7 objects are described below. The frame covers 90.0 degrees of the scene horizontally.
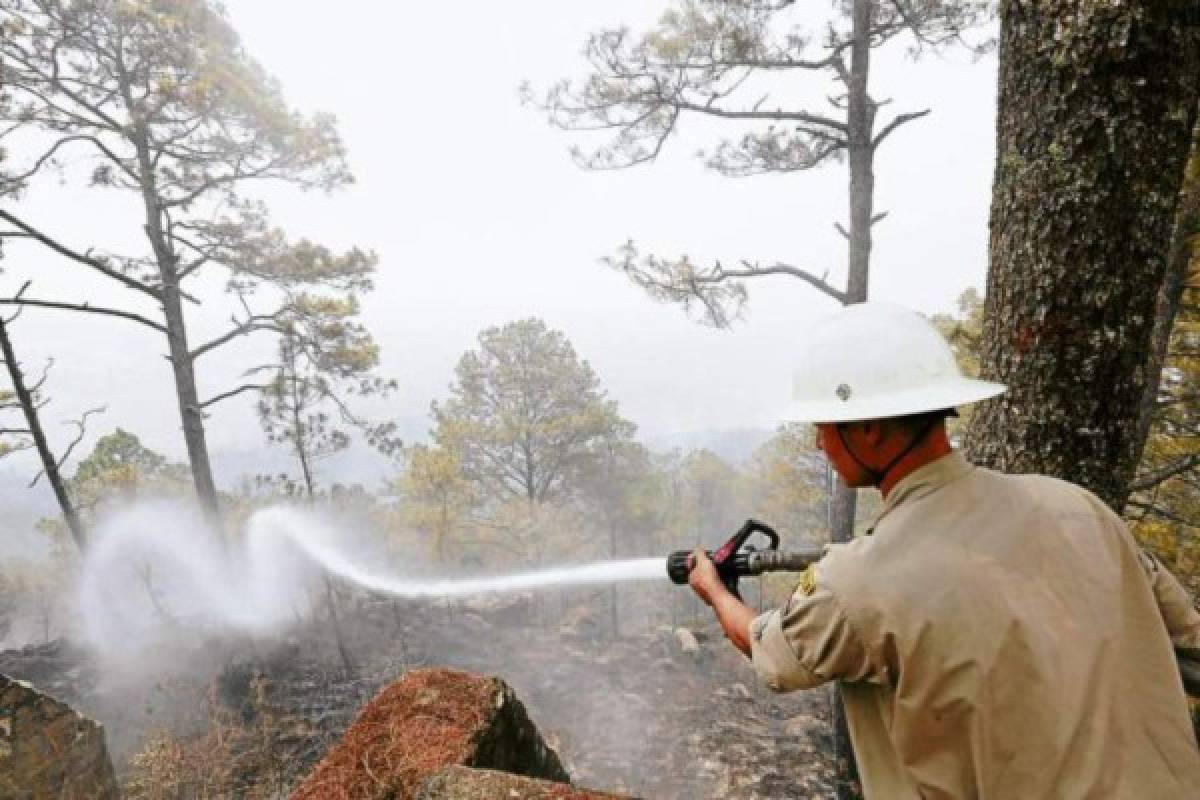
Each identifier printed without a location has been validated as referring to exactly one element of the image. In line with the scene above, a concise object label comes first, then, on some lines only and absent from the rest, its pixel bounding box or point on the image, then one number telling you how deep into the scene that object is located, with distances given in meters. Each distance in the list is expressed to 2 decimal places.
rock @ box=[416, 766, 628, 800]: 2.34
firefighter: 1.36
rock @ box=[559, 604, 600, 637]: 20.28
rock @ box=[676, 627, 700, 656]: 17.11
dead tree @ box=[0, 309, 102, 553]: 11.03
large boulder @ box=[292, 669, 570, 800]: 2.68
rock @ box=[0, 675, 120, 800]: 5.55
